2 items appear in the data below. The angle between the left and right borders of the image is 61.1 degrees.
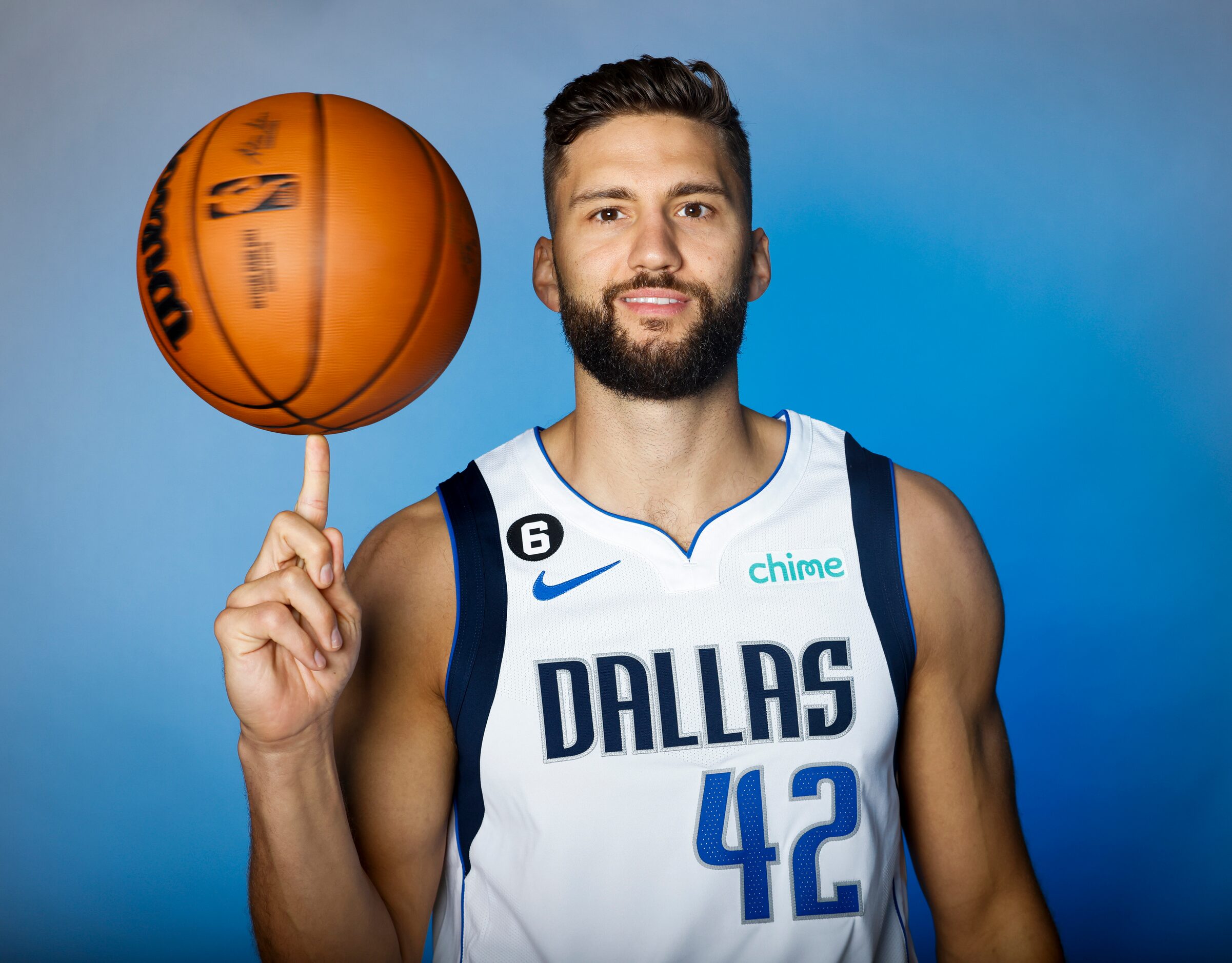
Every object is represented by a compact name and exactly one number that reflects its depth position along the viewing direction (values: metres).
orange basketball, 1.54
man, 1.90
